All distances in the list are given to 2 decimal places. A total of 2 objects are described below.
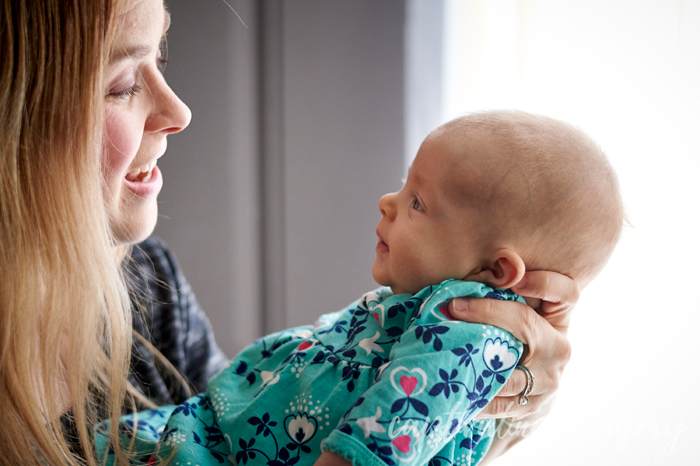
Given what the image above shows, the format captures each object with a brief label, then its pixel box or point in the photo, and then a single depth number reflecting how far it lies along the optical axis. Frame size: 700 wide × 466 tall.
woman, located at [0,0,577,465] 0.67
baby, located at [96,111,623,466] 0.66
